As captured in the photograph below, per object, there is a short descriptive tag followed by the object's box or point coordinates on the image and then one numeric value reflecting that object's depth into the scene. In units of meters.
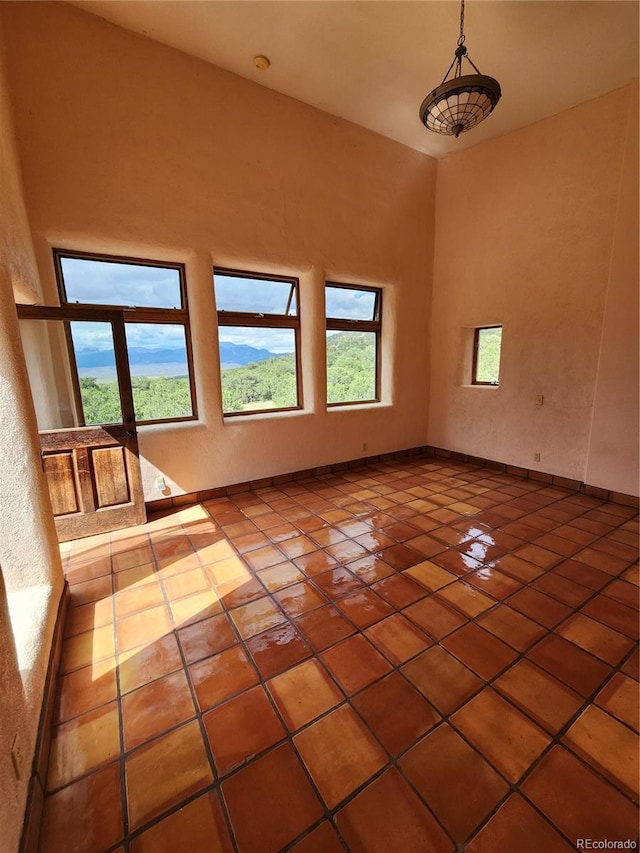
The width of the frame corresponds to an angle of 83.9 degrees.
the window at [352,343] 4.40
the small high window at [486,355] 4.45
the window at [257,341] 3.70
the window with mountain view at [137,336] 2.96
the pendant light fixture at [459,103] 2.10
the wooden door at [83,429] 2.77
